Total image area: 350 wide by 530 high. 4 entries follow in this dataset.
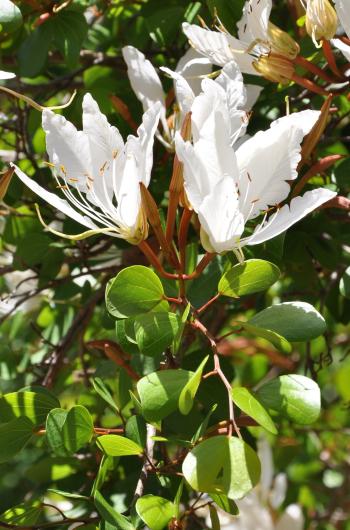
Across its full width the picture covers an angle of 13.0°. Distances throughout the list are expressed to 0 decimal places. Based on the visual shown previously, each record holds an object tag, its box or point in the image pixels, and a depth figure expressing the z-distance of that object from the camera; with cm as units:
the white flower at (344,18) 66
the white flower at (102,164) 62
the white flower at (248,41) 68
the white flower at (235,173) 60
